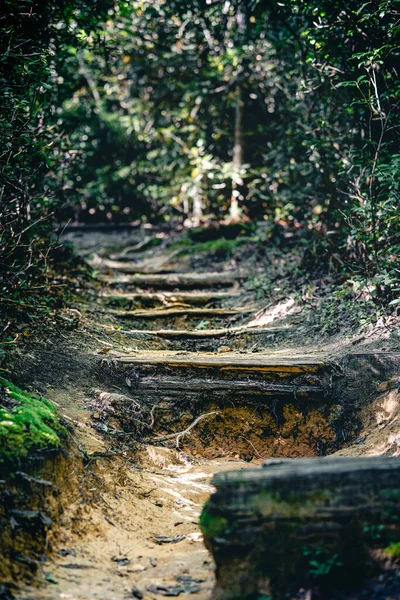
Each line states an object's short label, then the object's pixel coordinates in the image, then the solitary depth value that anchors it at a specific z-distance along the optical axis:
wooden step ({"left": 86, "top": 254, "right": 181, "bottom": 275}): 7.49
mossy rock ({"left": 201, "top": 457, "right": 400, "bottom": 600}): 2.12
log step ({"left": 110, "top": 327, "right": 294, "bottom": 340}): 5.04
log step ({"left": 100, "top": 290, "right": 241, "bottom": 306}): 6.08
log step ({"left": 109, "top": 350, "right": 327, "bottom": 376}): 3.83
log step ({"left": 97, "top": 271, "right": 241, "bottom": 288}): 6.65
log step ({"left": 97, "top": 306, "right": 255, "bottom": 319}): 5.66
